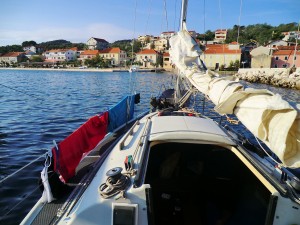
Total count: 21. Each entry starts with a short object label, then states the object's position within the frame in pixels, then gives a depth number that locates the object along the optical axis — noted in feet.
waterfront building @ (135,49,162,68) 333.83
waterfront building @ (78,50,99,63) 402.72
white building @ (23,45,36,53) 554.87
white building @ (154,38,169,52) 389.39
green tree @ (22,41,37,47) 623.77
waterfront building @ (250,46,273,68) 213.66
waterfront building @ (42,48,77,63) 430.00
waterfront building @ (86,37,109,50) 531.50
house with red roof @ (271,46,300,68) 209.75
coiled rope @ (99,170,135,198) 9.64
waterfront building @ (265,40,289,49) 291.01
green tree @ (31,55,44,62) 432.66
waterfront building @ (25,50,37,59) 470.39
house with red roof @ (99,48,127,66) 383.94
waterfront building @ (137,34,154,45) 472.32
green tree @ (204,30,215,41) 459.97
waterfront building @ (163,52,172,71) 332.37
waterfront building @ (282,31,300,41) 337.11
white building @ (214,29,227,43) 415.97
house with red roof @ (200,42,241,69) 221.66
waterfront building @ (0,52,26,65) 449.48
